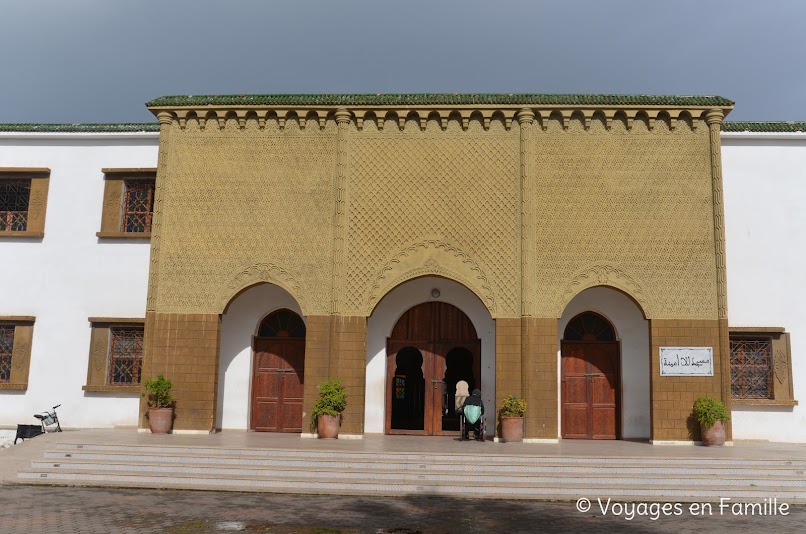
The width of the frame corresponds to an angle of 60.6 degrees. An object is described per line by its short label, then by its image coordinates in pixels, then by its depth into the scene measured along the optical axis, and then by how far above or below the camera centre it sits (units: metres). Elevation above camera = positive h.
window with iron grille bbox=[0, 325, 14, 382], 15.82 +0.53
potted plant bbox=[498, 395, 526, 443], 13.88 -0.74
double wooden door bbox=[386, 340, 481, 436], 15.39 -0.04
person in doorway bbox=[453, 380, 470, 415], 15.55 -0.23
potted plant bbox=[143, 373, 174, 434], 14.21 -0.60
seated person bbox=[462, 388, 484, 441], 13.98 -0.52
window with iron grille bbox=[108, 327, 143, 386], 15.73 +0.44
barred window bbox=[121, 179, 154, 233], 16.17 +3.96
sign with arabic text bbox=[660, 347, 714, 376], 14.20 +0.54
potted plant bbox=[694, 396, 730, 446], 13.66 -0.62
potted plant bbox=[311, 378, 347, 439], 13.93 -0.57
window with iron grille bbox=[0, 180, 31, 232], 16.52 +4.03
